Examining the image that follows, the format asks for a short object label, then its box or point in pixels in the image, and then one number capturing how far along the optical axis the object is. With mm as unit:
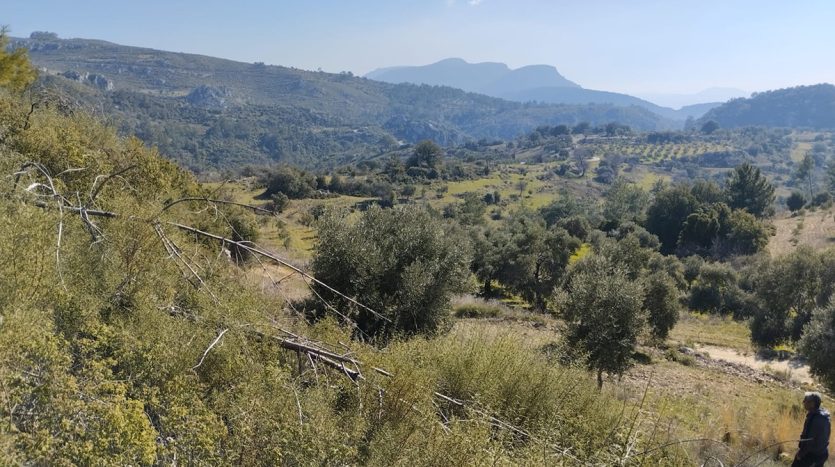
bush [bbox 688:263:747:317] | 36938
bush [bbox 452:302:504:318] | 21875
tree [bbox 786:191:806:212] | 74875
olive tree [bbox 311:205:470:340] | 12617
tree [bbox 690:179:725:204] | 72500
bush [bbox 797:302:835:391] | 14742
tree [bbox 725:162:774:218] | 71625
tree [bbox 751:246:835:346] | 26688
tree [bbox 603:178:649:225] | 80938
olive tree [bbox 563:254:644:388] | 12641
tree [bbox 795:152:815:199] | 94250
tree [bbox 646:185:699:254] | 61500
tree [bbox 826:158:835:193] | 99400
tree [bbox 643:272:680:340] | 22250
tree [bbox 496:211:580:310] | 34406
